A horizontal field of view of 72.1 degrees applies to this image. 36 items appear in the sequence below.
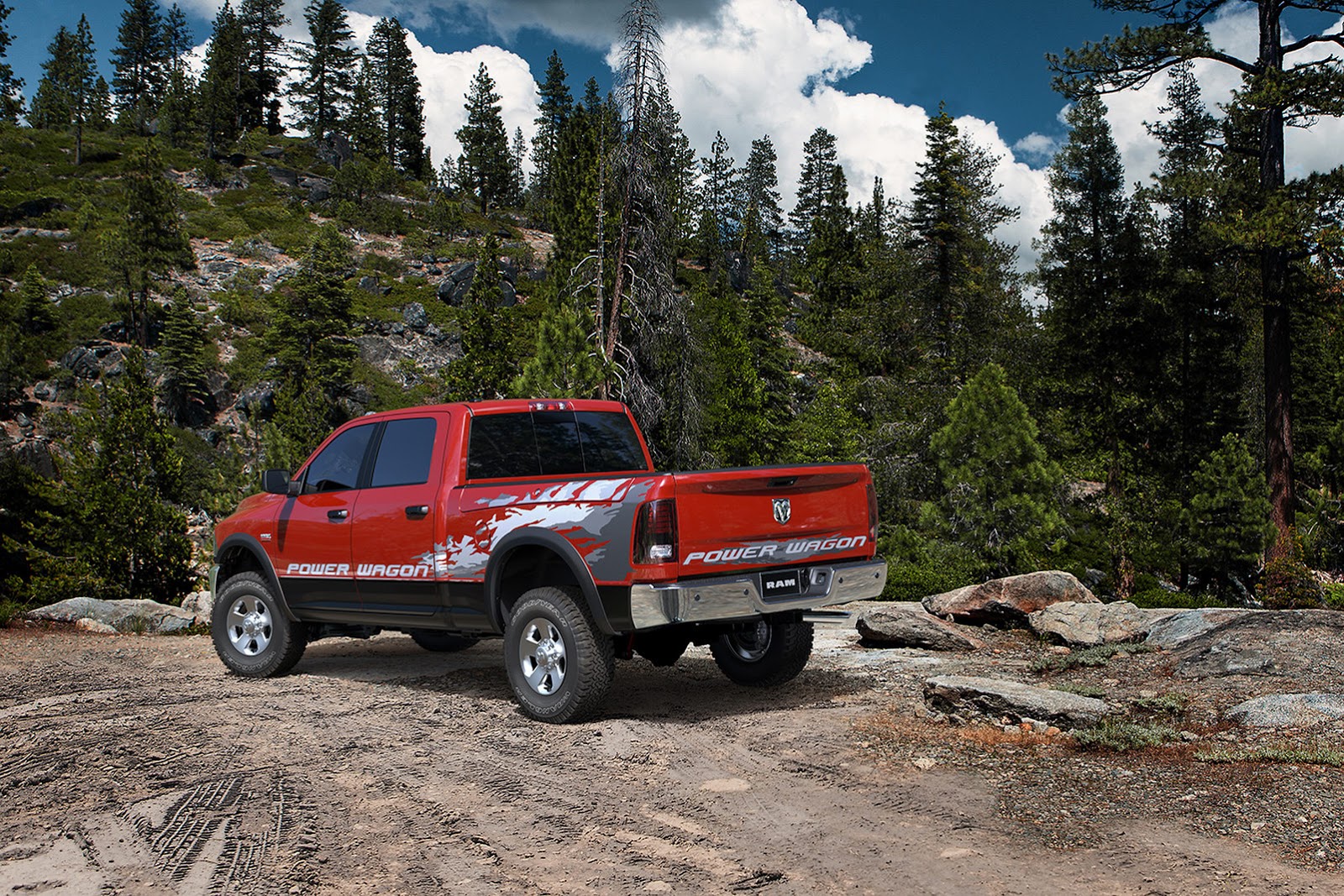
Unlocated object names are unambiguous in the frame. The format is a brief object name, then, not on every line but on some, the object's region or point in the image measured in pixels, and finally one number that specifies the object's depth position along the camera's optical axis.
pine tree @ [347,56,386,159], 96.50
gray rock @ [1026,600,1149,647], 10.10
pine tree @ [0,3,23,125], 86.50
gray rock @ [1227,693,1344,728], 5.93
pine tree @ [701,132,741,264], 102.25
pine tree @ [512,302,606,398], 18.86
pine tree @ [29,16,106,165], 93.44
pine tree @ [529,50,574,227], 98.06
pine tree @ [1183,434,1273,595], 23.12
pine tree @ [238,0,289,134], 103.00
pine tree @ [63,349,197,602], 21.94
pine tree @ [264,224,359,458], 49.28
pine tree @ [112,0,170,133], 114.00
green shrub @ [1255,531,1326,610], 16.08
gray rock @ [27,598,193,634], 14.68
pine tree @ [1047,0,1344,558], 18.02
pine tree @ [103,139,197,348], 53.25
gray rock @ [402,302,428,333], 60.03
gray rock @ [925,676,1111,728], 6.09
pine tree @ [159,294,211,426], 49.19
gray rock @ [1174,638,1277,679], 7.68
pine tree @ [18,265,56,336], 51.09
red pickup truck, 5.78
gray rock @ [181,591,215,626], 16.62
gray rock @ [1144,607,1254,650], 9.05
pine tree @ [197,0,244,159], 86.56
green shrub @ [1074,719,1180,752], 5.64
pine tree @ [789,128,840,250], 102.50
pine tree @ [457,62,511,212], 97.06
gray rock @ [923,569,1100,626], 11.38
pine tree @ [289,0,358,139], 106.38
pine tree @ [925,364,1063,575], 19.05
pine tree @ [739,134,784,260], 107.94
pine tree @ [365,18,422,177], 107.06
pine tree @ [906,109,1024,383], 26.06
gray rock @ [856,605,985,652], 10.07
